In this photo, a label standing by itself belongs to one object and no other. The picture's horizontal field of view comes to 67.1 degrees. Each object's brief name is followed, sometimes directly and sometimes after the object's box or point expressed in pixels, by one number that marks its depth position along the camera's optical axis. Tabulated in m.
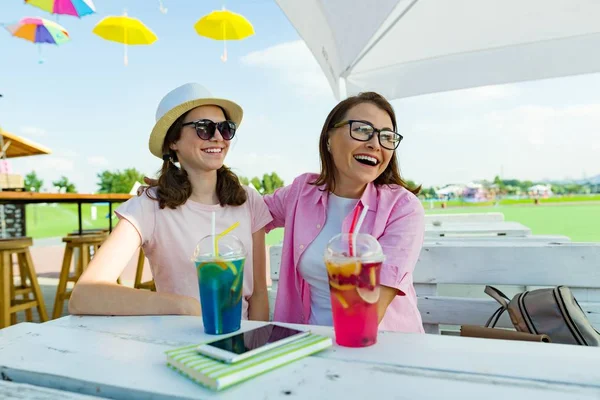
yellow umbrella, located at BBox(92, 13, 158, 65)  6.69
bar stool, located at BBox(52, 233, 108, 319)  4.08
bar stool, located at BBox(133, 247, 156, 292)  4.25
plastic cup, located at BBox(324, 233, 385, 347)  0.85
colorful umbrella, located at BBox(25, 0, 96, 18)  5.54
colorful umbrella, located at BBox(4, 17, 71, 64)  6.50
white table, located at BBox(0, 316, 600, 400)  0.69
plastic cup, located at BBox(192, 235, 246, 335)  0.96
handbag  1.53
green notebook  0.71
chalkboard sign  8.61
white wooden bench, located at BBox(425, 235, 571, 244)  2.28
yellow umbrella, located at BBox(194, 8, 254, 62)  6.73
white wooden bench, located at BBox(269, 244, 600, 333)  1.86
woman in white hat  1.58
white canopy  2.65
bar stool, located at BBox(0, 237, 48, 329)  3.46
